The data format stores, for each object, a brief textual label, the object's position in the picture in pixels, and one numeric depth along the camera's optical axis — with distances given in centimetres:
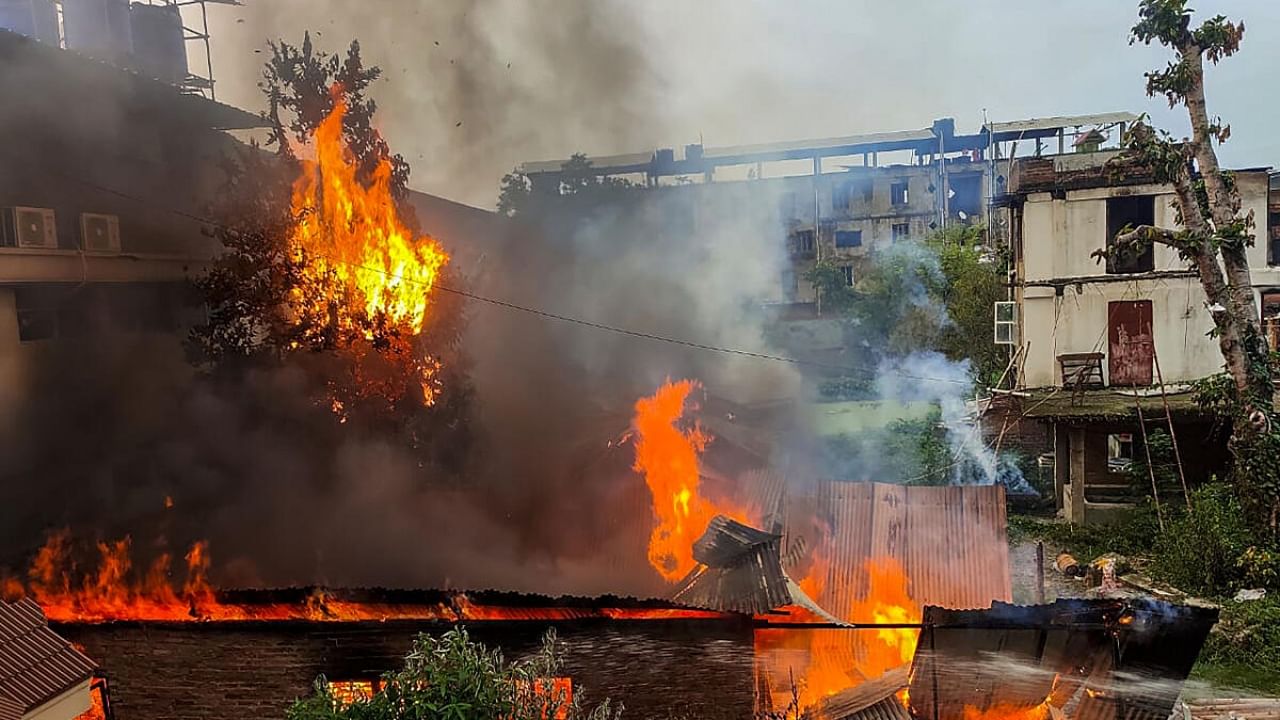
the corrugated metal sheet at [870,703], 805
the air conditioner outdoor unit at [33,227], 1298
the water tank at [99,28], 1650
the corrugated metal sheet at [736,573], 830
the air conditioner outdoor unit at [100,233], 1423
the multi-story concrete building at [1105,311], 1866
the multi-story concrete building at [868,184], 3219
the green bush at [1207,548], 1363
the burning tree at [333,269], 1492
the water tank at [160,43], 1783
